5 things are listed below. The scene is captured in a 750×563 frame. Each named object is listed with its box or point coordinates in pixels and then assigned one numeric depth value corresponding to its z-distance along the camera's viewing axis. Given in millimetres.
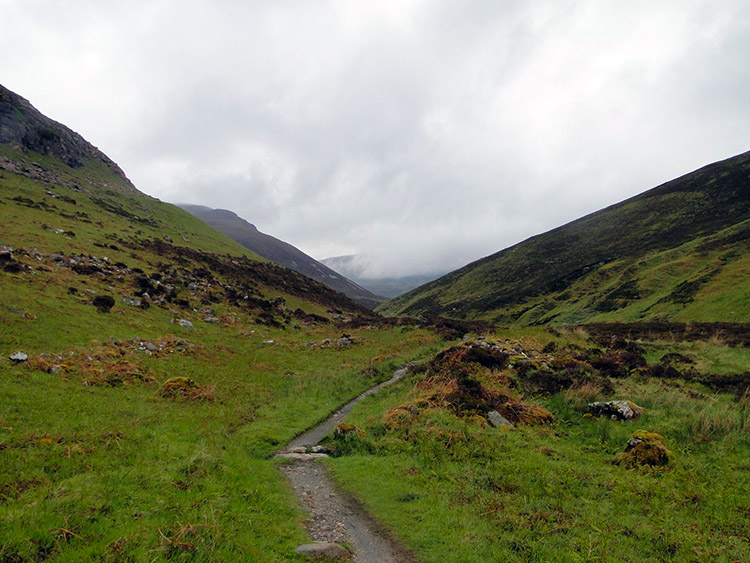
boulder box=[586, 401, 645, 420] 13556
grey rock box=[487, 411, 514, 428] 13872
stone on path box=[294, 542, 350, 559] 7145
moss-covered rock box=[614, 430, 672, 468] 10453
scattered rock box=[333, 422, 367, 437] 14309
